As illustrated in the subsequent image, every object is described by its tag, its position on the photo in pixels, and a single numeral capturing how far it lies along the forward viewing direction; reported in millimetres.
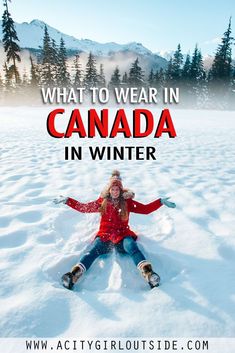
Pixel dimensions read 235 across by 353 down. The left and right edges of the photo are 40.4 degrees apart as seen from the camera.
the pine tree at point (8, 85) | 51781
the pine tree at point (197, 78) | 47438
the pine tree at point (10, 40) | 35531
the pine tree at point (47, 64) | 44094
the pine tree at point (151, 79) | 58891
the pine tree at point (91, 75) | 49119
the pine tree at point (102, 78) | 65475
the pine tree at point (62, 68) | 47594
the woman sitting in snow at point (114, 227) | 3895
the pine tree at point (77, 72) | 52719
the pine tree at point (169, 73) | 50156
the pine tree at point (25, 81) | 56616
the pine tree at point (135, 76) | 50156
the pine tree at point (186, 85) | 48406
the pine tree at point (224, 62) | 43375
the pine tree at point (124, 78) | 66794
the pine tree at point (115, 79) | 56553
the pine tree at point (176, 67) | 49656
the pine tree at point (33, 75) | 50219
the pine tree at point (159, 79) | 56012
